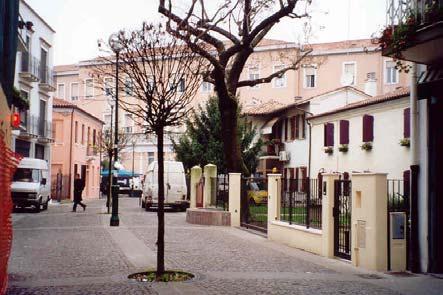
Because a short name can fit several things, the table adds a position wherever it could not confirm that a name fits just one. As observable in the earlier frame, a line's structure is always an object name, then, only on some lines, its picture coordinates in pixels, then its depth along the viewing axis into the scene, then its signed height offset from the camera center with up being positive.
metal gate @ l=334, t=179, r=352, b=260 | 12.73 -0.72
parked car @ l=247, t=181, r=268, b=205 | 19.77 -0.35
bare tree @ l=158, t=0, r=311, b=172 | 19.11 +4.82
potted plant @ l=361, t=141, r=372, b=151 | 28.84 +1.83
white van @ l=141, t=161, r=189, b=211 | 30.77 -0.29
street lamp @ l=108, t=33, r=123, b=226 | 20.88 -0.68
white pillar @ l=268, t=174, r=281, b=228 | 16.75 -0.40
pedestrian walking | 29.42 -0.49
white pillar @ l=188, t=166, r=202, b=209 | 26.41 +0.03
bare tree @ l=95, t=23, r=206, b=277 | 10.46 +1.81
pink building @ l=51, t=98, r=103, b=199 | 46.03 +2.83
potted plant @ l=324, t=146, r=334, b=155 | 33.47 +1.88
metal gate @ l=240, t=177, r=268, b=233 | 19.39 -0.75
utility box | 11.32 -1.10
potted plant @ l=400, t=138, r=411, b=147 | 25.28 +1.79
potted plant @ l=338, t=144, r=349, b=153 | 31.53 +1.87
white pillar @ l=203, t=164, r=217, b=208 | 24.12 -0.17
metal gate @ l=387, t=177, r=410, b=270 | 11.38 -0.42
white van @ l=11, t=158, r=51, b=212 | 28.44 -0.21
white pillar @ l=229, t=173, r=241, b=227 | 21.47 -0.50
